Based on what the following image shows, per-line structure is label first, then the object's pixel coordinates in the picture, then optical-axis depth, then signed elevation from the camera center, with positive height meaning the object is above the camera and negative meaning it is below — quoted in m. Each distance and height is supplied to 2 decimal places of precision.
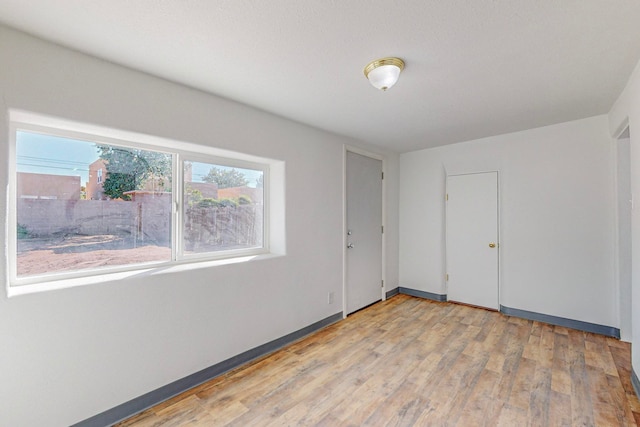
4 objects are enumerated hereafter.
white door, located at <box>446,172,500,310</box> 3.74 -0.34
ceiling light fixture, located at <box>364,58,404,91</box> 1.79 +0.95
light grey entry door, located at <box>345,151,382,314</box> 3.68 -0.24
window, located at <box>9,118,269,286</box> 1.67 +0.07
